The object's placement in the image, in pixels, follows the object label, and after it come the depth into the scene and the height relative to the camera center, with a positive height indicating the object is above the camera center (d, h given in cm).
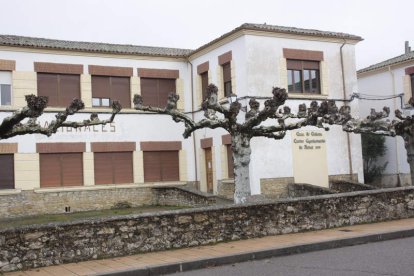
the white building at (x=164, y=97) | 2164 +284
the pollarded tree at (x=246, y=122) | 1330 +106
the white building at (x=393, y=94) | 2591 +301
